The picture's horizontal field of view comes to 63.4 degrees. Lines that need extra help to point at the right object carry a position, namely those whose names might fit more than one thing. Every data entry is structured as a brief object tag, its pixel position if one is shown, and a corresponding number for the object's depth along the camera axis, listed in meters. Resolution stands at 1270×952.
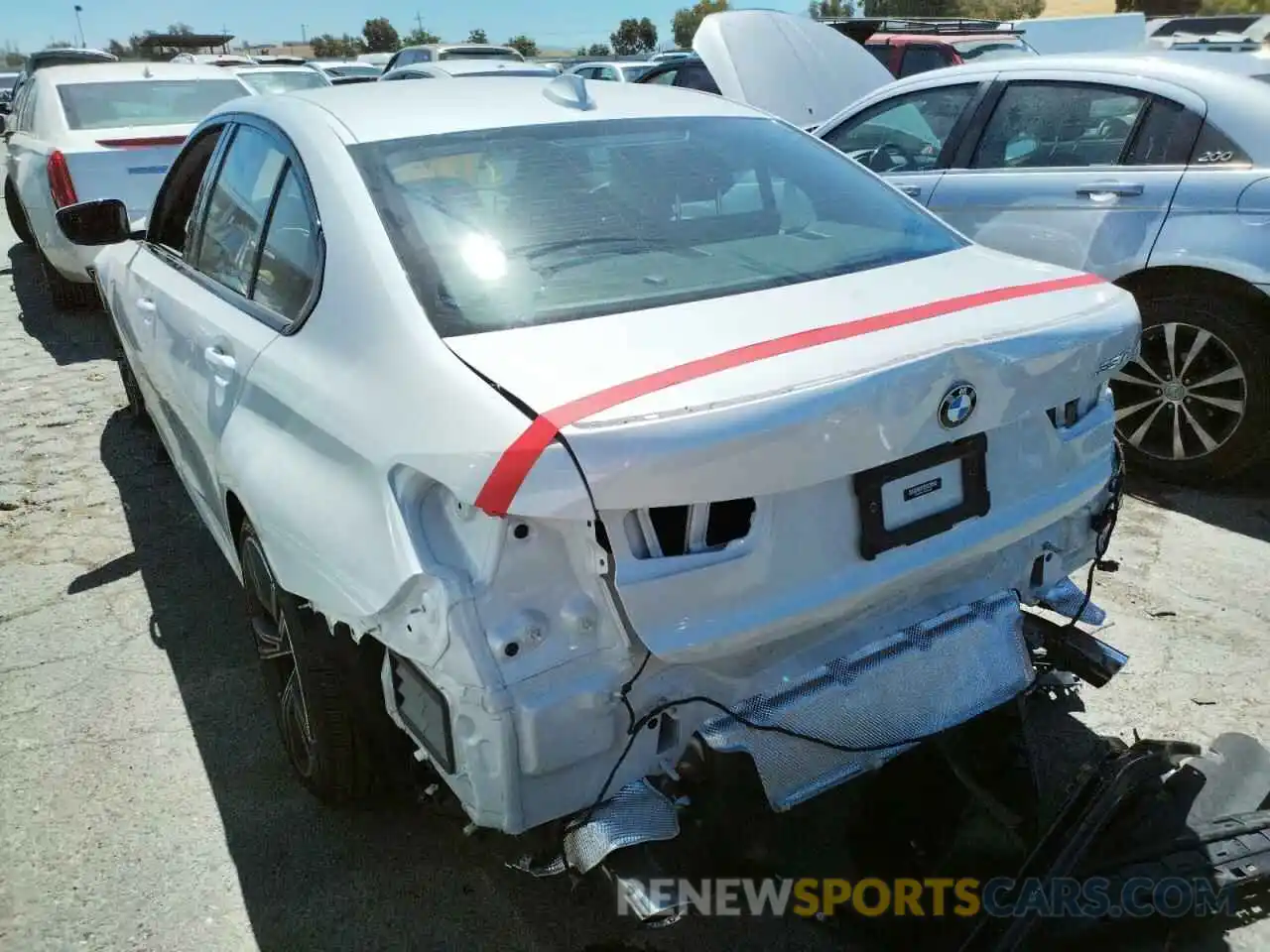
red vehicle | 10.61
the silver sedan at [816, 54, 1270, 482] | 4.17
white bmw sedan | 1.78
